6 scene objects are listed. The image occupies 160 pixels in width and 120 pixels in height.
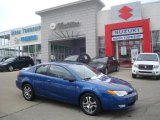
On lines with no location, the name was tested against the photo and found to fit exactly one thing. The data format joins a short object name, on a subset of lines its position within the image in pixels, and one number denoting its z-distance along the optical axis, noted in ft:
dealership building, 41.64
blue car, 12.24
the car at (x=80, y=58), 34.47
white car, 26.56
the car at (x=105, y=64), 29.69
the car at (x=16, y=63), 42.87
